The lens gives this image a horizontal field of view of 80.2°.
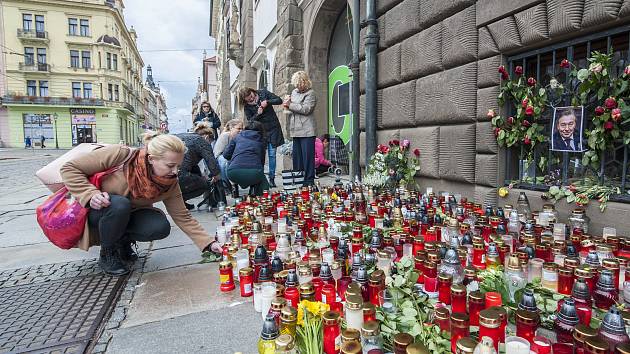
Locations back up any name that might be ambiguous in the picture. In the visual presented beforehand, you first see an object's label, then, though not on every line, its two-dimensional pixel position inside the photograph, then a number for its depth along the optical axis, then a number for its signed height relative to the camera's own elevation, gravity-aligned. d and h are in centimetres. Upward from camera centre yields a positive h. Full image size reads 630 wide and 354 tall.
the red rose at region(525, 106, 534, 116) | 347 +36
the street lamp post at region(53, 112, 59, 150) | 3892 +424
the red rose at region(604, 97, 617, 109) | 287 +35
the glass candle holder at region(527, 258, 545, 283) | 213 -69
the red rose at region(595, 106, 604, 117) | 298 +30
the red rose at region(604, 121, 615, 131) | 292 +18
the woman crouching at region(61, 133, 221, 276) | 254 -28
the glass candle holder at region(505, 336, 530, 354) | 129 -68
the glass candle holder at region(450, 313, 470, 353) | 145 -69
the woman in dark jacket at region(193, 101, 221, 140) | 874 +98
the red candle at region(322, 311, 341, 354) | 151 -73
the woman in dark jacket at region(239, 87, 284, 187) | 632 +77
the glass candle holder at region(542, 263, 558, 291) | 198 -68
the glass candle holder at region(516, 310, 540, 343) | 143 -67
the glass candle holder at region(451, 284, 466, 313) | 170 -67
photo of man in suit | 321 +17
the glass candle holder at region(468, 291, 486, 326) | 163 -68
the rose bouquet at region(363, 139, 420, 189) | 515 -20
